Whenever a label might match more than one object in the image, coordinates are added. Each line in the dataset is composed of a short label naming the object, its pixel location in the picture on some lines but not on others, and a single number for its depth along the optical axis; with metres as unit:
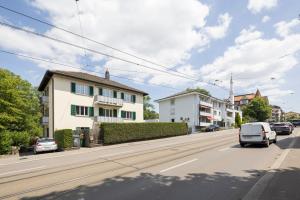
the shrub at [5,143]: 14.39
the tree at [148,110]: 51.00
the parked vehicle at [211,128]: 33.58
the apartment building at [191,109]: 38.26
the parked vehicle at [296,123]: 38.33
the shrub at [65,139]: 15.57
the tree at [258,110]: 55.68
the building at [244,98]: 73.76
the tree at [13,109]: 16.84
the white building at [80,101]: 20.10
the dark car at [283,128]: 19.89
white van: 11.05
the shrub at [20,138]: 16.31
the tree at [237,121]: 43.77
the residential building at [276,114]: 102.82
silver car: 14.48
